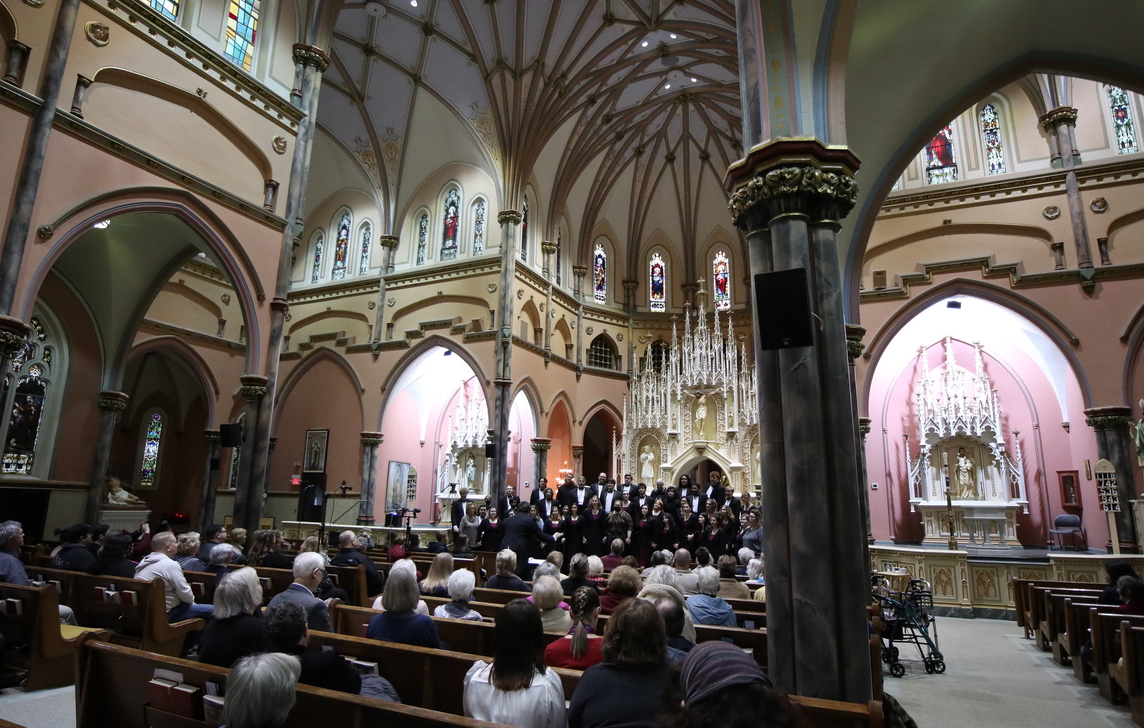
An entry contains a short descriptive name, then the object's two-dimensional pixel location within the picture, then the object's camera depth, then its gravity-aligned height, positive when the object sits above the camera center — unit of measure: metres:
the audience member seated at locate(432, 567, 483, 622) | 4.75 -0.64
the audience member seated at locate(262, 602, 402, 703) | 3.01 -0.68
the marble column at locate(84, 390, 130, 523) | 13.78 +1.40
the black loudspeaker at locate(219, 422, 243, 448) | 11.95 +1.16
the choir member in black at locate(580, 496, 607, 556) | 11.89 -0.36
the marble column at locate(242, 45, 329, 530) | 12.16 +4.36
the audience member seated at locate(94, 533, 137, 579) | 6.52 -0.58
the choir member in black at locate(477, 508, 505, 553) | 11.56 -0.50
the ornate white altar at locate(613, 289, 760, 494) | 20.05 +2.92
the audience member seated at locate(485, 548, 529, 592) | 6.23 -0.65
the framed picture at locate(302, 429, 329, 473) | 20.91 +1.59
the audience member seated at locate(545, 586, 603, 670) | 3.45 -0.74
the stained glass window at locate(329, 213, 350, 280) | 22.72 +8.53
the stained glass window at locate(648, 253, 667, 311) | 25.48 +8.52
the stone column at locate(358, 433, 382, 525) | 19.58 +0.87
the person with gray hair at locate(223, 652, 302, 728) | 2.25 -0.64
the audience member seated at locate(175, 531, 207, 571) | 7.23 -0.57
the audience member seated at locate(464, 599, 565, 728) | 2.73 -0.72
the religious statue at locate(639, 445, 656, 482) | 21.19 +1.36
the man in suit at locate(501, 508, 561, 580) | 9.98 -0.40
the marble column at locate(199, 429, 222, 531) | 17.42 +0.46
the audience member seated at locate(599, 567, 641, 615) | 4.52 -0.50
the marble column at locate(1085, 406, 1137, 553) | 13.96 +1.65
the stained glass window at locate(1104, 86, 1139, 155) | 15.75 +9.32
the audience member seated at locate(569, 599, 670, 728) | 2.48 -0.64
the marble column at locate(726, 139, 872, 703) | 4.61 +0.51
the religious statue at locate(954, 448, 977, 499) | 16.42 +0.92
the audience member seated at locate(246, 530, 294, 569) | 6.63 -0.52
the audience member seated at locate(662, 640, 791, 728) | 1.35 -0.39
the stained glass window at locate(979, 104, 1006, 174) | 17.09 +9.60
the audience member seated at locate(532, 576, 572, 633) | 4.20 -0.59
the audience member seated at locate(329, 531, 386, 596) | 6.84 -0.58
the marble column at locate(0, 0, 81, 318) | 8.57 +4.45
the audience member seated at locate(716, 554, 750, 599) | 6.43 -0.69
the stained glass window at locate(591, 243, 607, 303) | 24.67 +8.54
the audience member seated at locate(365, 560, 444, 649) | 3.96 -0.68
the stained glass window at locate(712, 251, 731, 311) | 24.83 +8.52
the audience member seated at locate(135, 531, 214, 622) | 5.73 -0.75
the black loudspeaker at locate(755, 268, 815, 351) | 4.86 +1.45
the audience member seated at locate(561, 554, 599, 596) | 5.43 -0.52
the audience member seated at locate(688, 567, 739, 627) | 4.90 -0.69
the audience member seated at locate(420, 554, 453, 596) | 5.70 -0.60
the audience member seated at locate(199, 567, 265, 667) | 3.67 -0.69
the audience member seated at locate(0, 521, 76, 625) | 5.99 -0.58
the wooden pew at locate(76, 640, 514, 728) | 2.56 -0.83
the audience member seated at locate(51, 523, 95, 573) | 7.00 -0.59
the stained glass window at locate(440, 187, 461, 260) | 21.08 +8.79
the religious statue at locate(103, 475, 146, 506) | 17.16 +0.08
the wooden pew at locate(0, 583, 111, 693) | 5.22 -1.09
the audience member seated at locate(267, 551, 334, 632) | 4.28 -0.57
